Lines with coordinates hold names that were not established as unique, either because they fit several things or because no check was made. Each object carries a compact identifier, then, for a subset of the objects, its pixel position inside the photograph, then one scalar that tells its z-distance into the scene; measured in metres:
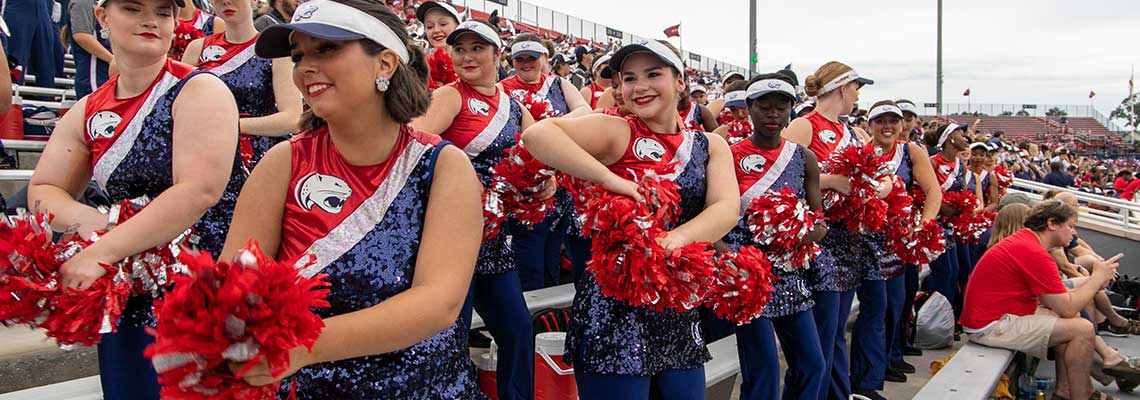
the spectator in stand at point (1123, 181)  18.11
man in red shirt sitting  5.80
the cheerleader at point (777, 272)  3.55
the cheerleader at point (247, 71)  3.47
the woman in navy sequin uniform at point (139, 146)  2.14
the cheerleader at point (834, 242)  4.17
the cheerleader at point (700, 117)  6.01
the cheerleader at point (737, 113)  5.51
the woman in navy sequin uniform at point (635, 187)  2.62
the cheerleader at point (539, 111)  4.51
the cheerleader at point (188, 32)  4.13
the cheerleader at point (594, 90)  6.74
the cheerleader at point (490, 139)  3.48
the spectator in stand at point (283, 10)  5.06
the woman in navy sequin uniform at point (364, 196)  1.69
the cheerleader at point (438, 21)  5.01
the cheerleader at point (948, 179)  7.10
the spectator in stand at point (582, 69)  9.22
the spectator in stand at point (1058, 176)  15.71
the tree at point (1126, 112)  77.50
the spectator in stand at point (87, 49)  5.46
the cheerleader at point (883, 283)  5.25
